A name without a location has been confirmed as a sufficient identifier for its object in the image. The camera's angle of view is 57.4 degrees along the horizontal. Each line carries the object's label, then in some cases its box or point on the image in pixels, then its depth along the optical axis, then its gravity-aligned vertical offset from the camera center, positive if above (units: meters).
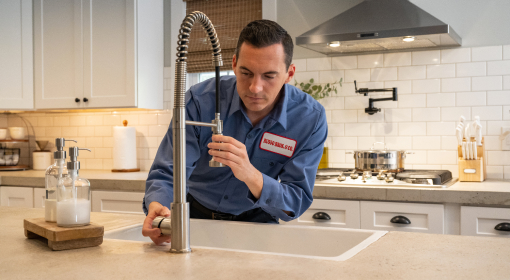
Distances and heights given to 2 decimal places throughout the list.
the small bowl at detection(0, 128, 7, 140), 3.82 +0.05
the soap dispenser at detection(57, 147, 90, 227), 1.13 -0.15
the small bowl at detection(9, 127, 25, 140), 3.88 +0.06
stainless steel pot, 2.81 -0.15
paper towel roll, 3.57 -0.07
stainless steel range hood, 2.63 +0.61
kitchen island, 0.88 -0.26
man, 1.40 +0.00
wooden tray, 1.09 -0.23
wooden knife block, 2.67 -0.20
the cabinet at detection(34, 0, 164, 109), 3.43 +0.65
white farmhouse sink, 1.28 -0.29
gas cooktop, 2.46 -0.24
